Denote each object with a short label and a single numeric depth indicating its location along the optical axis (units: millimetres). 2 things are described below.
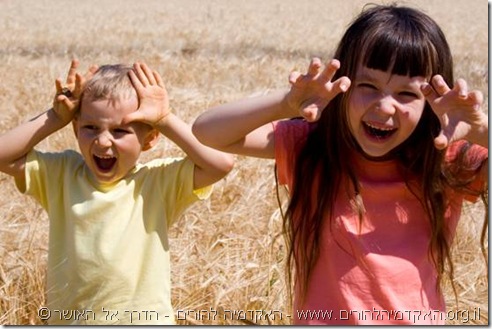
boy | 2918
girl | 2736
